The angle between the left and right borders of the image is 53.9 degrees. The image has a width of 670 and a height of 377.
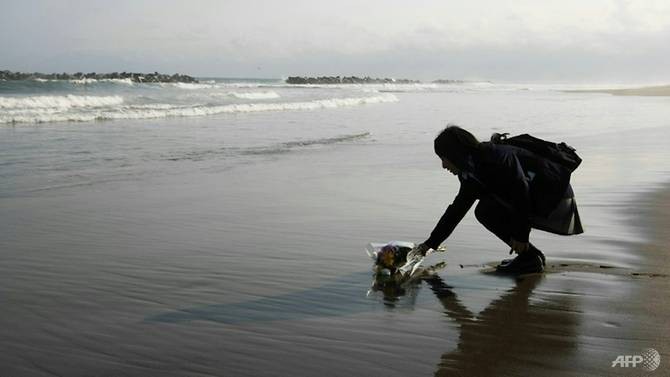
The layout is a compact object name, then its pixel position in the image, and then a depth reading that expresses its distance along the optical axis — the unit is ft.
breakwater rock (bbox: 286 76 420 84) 290.52
